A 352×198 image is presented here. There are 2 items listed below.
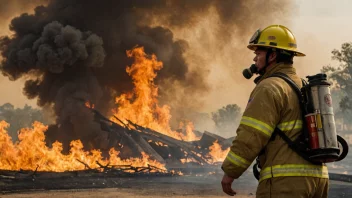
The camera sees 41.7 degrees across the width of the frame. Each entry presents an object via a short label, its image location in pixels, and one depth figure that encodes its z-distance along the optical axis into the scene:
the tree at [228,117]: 74.50
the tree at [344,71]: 35.88
